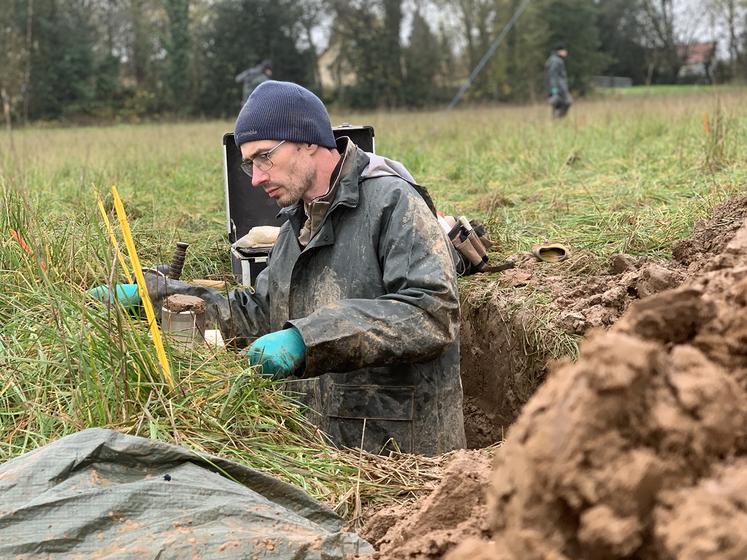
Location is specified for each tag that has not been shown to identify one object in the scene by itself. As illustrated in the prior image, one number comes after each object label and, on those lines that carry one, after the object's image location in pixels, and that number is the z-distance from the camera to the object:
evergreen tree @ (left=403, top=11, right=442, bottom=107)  33.06
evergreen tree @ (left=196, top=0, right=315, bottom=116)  32.22
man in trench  2.95
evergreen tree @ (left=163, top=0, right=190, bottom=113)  32.59
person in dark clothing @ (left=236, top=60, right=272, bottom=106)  16.48
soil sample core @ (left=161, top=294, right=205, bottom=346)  3.28
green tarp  1.72
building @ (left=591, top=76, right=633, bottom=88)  39.95
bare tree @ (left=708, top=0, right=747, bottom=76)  31.69
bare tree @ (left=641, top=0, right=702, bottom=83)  36.75
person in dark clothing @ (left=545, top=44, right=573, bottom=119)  15.08
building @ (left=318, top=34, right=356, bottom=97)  34.00
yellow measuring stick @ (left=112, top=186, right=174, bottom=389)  2.40
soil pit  4.14
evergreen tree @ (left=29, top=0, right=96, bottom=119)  30.02
